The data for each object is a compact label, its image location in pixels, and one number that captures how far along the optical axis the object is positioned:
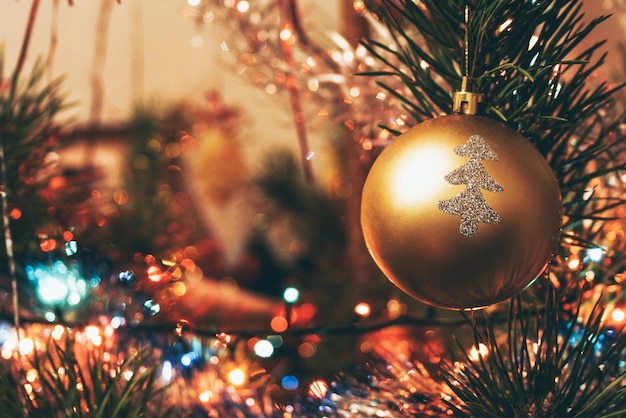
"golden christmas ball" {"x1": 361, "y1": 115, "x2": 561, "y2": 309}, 0.25
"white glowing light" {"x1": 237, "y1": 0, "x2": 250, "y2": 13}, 0.58
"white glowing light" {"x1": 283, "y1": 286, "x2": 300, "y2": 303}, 0.46
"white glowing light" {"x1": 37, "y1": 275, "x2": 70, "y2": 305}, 0.44
